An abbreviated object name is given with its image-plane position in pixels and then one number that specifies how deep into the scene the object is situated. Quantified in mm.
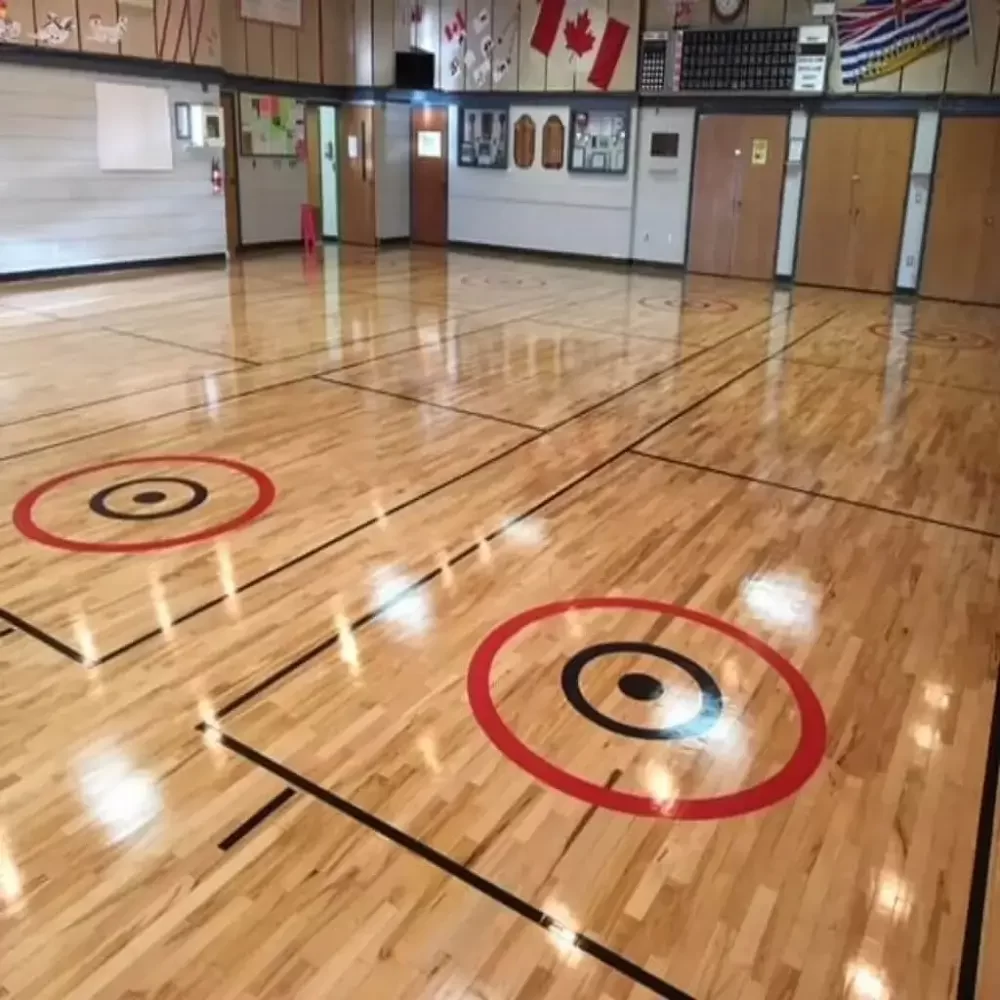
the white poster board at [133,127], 11406
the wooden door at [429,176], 15219
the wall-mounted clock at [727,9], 11962
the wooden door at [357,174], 15008
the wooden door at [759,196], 12406
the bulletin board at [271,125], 13703
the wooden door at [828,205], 11984
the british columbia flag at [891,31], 10867
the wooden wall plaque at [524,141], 14164
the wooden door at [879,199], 11672
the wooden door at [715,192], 12703
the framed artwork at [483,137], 14469
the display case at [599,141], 13391
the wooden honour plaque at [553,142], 13906
